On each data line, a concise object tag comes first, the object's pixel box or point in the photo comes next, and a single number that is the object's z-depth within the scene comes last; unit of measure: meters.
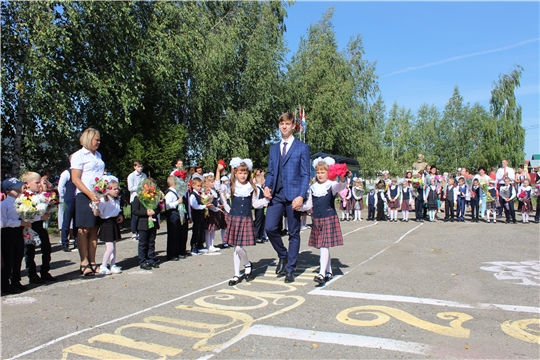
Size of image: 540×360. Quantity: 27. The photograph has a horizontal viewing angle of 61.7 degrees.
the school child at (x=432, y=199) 16.56
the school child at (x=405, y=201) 16.62
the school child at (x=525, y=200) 15.85
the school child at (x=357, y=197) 17.45
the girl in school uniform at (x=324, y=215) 6.61
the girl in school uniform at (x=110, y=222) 7.33
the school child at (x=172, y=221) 8.80
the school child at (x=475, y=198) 16.52
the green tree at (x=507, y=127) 57.09
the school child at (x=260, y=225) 11.48
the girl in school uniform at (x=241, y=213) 6.78
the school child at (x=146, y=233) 7.91
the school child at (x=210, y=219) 9.87
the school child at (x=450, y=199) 16.67
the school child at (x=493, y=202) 16.19
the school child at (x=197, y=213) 9.57
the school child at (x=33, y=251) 6.80
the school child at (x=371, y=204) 17.47
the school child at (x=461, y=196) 16.59
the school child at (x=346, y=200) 17.50
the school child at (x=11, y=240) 6.18
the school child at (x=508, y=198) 15.78
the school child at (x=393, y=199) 16.80
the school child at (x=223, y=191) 10.53
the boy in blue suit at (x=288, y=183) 6.66
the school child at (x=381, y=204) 17.14
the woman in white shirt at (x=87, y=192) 6.92
